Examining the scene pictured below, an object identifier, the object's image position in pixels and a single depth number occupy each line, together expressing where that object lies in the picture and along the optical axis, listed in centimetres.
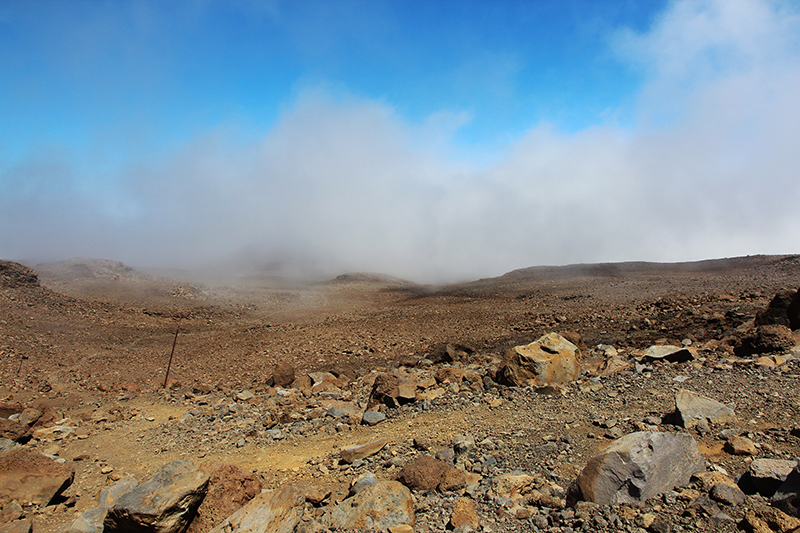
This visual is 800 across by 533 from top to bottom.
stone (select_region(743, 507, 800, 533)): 307
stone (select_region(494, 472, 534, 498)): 433
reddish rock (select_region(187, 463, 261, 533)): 428
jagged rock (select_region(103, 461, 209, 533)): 396
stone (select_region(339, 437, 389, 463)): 566
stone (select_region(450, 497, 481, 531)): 390
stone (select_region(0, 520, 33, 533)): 422
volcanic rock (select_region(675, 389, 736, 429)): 507
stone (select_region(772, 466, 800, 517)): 329
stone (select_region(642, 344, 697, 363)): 777
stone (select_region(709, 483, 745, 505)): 355
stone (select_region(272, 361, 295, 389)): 1013
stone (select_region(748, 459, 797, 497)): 359
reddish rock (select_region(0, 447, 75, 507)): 492
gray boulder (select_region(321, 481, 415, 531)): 396
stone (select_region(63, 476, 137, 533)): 439
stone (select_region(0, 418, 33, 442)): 696
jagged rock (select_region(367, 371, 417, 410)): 751
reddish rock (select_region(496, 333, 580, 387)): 749
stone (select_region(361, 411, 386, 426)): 698
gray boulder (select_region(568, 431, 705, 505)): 376
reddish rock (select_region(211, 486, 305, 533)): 390
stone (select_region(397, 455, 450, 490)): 460
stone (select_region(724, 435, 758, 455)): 432
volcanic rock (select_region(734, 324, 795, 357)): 739
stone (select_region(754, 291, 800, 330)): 878
